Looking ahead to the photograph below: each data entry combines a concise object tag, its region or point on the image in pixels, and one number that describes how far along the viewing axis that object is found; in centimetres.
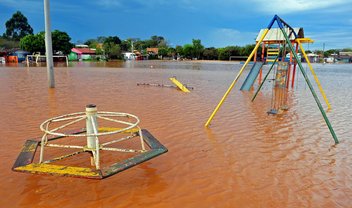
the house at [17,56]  5150
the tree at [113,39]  11103
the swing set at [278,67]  709
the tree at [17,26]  10238
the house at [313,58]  8601
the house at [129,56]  8881
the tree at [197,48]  9912
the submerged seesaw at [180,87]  1345
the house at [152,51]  10440
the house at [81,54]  6946
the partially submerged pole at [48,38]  1179
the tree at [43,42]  5416
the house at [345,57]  8812
